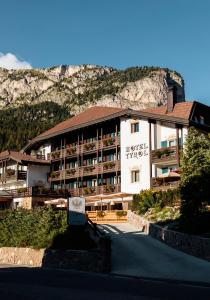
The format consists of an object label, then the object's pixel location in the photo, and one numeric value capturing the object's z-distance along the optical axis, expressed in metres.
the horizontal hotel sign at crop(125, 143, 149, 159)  48.44
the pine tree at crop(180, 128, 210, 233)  24.75
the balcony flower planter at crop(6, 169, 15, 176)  59.96
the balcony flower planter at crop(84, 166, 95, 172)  52.96
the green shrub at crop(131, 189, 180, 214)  35.66
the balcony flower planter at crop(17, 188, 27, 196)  52.83
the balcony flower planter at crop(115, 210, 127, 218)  39.61
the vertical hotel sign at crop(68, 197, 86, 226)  23.64
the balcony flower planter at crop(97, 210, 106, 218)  40.37
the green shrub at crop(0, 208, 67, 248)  25.12
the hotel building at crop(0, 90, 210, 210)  46.03
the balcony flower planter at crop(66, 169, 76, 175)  54.96
